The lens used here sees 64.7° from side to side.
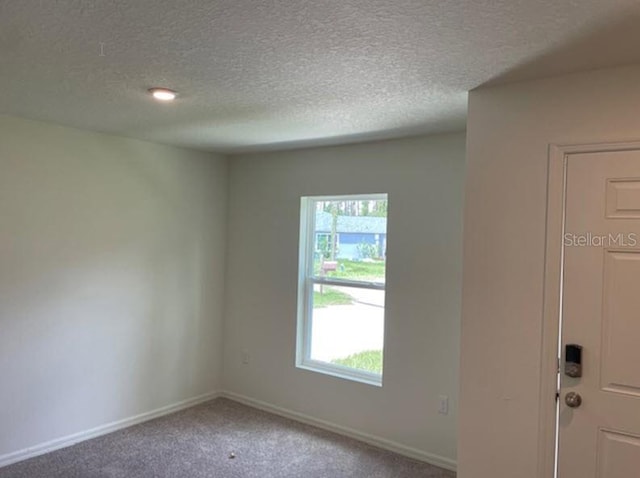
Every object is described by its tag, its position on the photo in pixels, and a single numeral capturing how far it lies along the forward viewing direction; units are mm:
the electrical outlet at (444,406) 3443
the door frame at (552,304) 2146
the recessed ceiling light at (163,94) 2521
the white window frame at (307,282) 4227
